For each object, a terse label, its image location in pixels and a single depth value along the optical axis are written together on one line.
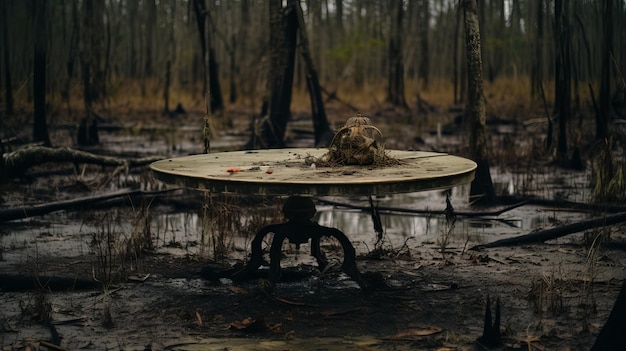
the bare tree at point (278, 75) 13.12
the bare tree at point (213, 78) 16.17
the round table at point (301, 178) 5.07
